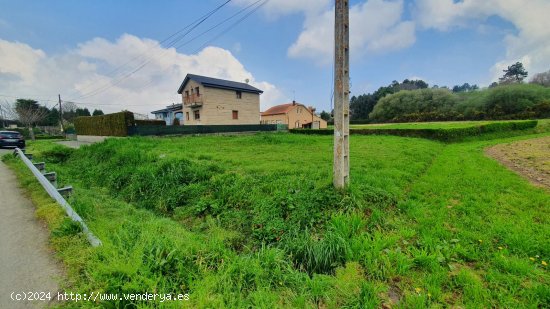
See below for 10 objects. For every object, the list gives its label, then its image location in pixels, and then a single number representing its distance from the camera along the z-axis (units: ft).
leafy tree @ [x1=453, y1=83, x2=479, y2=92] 316.68
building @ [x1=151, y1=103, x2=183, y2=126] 114.73
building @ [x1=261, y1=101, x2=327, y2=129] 139.13
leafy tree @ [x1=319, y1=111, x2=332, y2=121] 206.42
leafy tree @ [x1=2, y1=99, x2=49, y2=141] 109.40
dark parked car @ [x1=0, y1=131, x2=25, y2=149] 50.08
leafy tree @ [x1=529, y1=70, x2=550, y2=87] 172.35
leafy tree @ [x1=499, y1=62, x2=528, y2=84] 193.26
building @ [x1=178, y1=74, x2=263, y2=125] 86.48
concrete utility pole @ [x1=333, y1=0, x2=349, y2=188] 13.71
